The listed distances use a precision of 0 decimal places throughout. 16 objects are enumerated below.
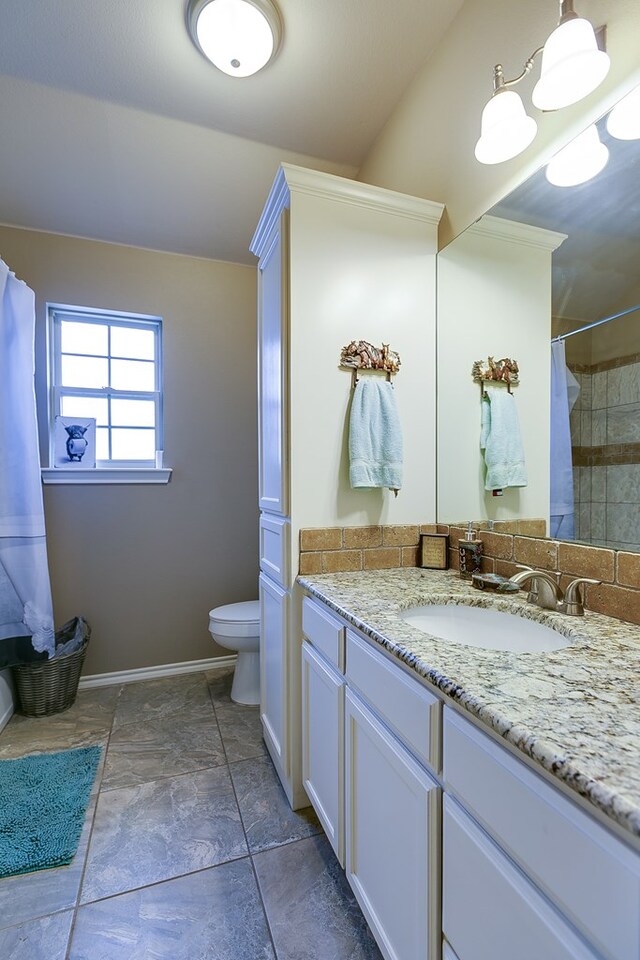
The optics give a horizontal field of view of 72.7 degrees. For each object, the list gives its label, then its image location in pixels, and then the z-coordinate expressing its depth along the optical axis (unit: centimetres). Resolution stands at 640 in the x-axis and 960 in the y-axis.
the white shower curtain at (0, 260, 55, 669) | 202
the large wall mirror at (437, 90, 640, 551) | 105
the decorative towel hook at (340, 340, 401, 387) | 157
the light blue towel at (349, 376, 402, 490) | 153
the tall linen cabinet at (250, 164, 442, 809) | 152
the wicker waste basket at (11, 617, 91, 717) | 216
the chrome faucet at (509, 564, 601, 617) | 106
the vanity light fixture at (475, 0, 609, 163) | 98
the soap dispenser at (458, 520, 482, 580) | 146
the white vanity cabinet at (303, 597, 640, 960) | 48
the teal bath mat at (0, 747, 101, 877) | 136
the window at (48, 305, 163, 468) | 255
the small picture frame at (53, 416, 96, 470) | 249
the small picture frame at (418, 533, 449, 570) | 161
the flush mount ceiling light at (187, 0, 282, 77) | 135
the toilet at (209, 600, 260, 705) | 221
